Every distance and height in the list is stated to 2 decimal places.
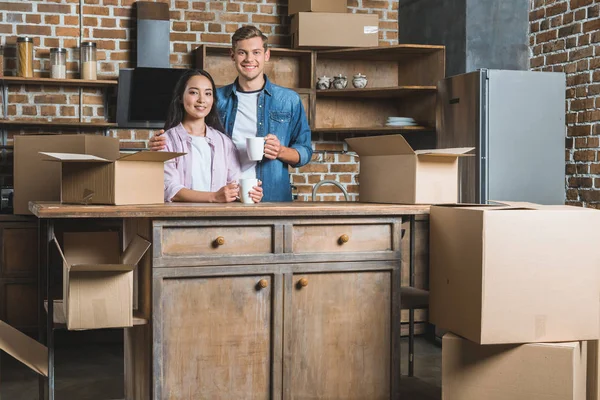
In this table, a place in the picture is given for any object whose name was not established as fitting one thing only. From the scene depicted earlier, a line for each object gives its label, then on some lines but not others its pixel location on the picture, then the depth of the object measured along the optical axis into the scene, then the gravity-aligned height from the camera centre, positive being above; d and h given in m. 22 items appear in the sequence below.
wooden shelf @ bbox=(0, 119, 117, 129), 4.84 +0.40
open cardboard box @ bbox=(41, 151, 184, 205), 2.61 +0.03
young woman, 3.20 +0.20
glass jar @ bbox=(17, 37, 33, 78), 4.86 +0.83
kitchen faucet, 5.03 +0.02
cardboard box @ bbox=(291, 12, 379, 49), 5.19 +1.08
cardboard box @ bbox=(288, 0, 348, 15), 5.21 +1.25
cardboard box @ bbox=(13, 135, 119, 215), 3.61 +0.13
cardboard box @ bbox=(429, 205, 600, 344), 2.61 -0.29
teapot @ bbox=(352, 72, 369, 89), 5.41 +0.76
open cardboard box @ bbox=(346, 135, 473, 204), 2.94 +0.07
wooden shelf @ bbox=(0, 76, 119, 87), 4.84 +0.67
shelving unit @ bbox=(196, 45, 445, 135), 5.29 +0.78
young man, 3.59 +0.34
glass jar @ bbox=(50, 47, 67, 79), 4.92 +0.80
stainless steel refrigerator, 4.42 +0.31
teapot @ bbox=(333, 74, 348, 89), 5.39 +0.75
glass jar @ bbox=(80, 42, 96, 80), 4.94 +0.82
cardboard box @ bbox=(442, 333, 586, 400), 2.63 -0.63
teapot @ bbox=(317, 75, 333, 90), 5.38 +0.74
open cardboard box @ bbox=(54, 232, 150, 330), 2.49 -0.35
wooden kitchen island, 2.63 -0.40
